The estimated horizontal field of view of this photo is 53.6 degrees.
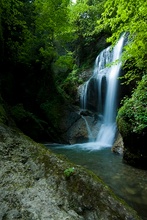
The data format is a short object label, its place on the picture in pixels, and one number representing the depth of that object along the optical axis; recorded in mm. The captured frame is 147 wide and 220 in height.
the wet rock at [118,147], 6019
